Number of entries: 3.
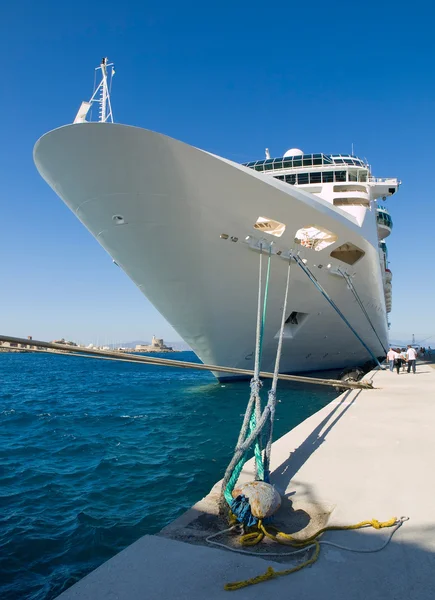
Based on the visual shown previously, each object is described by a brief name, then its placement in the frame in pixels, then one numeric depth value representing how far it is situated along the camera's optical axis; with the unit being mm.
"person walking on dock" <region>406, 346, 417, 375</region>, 14562
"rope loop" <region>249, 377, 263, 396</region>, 4625
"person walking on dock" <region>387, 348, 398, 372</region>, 15469
